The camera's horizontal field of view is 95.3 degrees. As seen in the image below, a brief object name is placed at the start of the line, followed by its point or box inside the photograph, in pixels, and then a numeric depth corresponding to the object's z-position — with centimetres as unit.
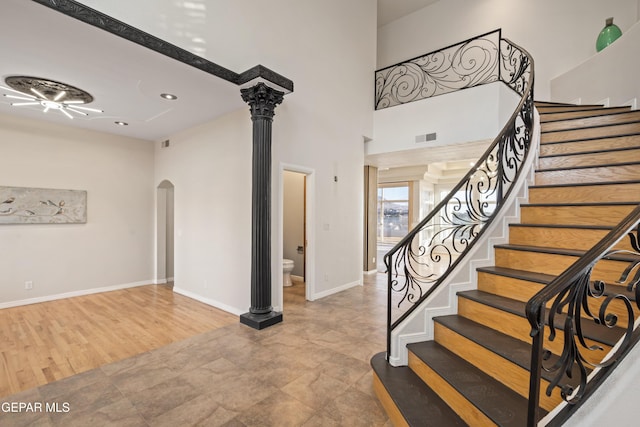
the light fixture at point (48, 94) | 343
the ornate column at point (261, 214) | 372
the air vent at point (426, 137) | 541
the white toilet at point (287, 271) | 566
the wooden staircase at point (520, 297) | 171
